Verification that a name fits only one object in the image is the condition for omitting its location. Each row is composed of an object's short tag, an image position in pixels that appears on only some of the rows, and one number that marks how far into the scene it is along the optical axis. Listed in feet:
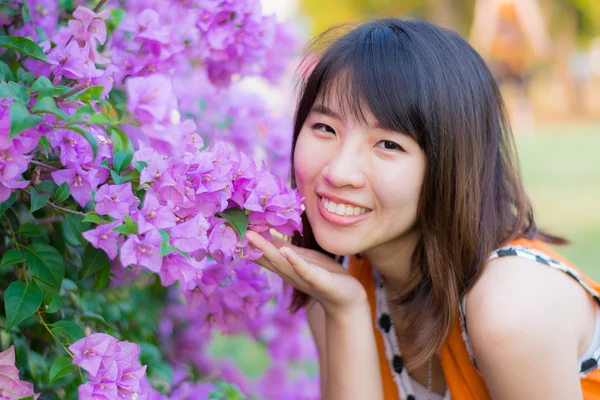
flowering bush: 3.00
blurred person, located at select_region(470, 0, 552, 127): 67.36
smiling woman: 4.41
